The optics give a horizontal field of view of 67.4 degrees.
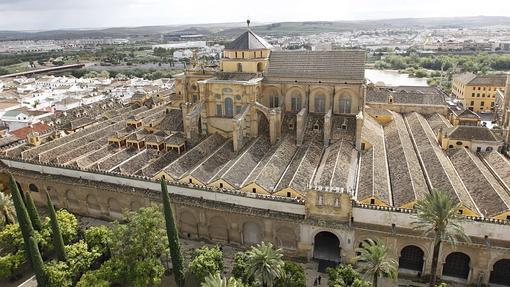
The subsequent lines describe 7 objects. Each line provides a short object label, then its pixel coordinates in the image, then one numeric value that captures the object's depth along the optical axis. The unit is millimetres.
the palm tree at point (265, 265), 27125
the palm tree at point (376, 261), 26312
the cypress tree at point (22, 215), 32312
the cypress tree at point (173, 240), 30266
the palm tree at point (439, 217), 26797
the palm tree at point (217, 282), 23875
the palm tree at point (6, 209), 38312
